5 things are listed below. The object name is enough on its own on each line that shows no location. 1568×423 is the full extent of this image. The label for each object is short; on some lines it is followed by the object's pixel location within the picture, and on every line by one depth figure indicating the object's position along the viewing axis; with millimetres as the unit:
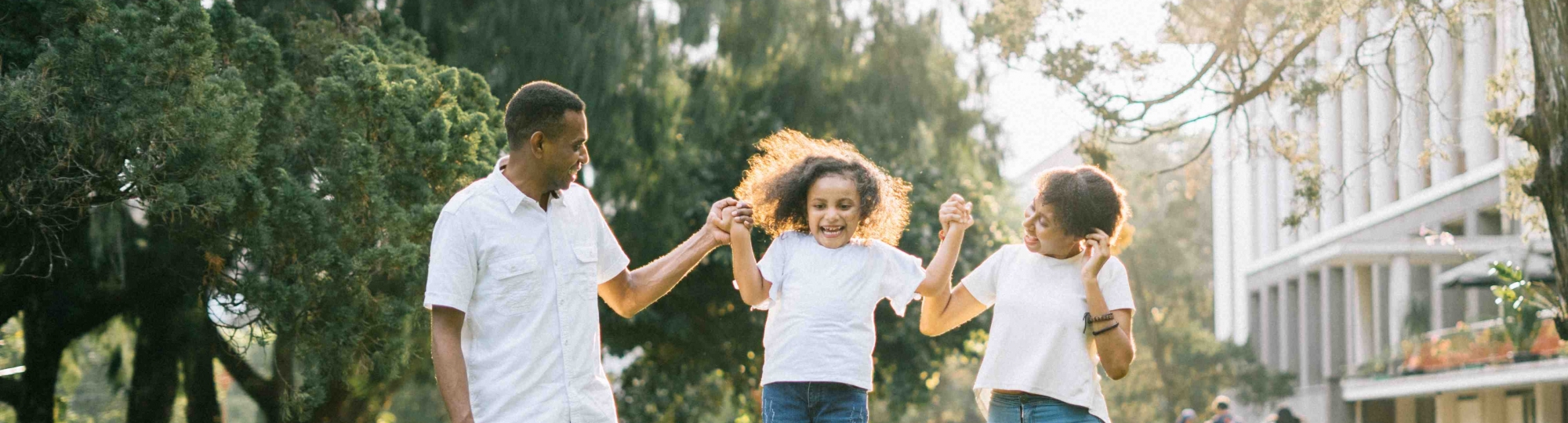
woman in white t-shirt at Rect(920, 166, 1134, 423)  4602
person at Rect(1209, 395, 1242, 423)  15836
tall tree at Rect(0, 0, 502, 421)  7934
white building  24938
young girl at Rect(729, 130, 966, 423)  4812
